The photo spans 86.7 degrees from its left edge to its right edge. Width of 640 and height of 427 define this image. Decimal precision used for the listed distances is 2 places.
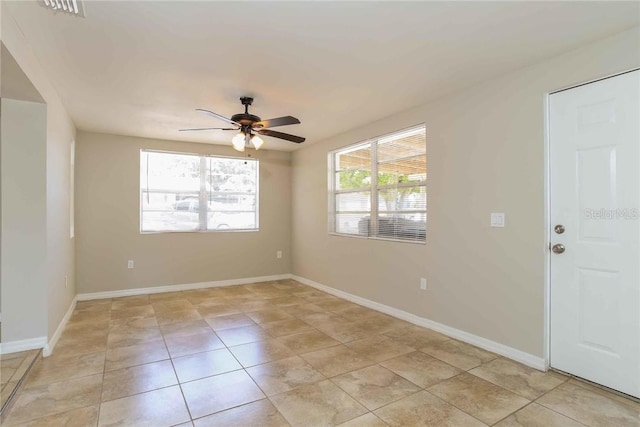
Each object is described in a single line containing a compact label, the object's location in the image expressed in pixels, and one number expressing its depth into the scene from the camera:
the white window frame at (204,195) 5.26
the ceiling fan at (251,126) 3.19
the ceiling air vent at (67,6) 1.88
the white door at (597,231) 2.26
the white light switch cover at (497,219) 2.96
